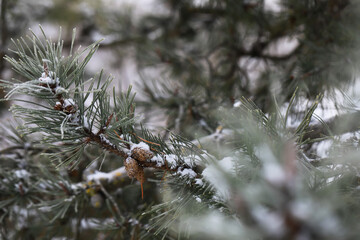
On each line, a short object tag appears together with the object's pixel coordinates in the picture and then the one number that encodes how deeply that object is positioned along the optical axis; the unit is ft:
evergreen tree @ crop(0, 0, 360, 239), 3.10
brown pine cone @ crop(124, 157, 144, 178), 3.57
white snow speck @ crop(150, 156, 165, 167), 3.62
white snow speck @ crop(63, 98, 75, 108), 3.57
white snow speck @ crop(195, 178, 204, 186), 3.68
